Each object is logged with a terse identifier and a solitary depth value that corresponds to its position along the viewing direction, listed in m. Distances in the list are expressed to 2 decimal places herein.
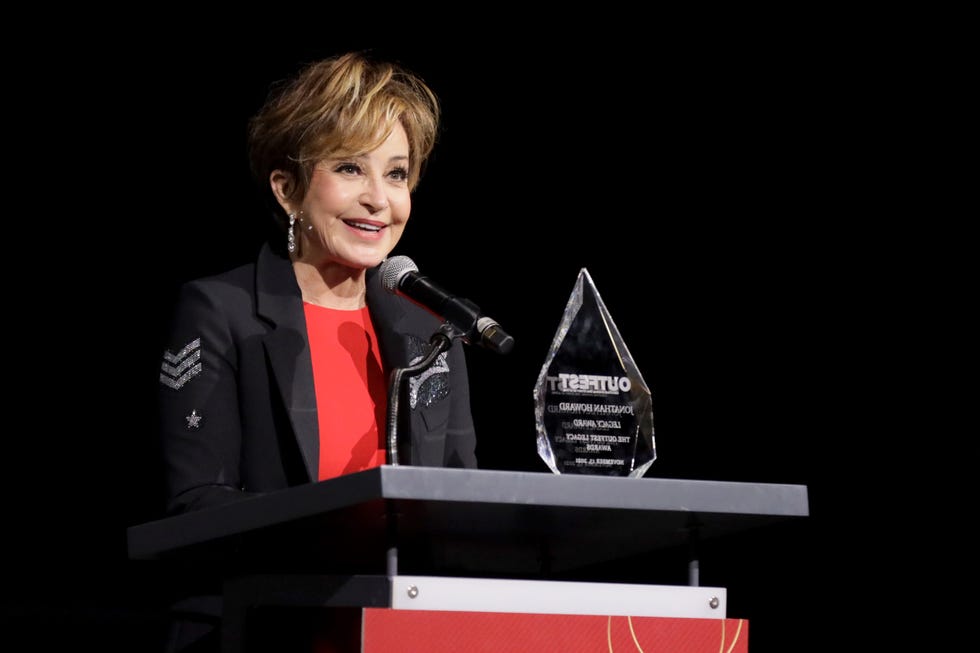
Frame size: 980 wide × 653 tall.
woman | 7.95
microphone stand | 7.47
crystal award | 7.61
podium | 7.39
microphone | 7.63
